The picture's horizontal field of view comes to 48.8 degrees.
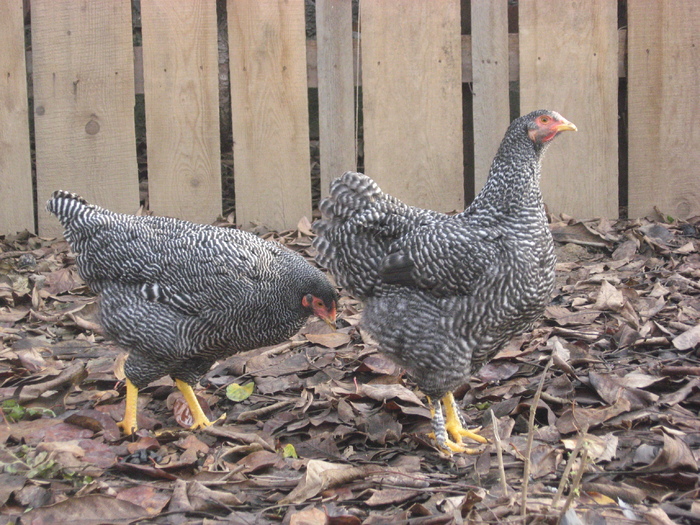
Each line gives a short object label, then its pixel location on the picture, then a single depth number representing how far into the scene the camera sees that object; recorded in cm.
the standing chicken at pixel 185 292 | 393
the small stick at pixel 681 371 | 366
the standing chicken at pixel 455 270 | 342
